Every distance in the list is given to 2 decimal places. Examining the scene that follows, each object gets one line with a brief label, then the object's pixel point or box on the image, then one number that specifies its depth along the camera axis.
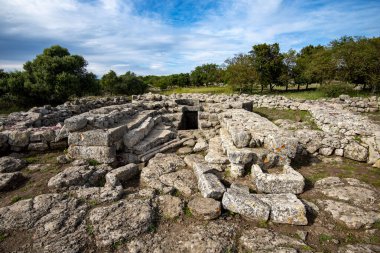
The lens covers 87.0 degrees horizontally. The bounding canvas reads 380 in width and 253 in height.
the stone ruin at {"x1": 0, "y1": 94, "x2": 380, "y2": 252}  3.78
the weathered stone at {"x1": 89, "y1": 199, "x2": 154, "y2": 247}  3.50
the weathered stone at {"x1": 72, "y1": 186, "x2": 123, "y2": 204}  4.47
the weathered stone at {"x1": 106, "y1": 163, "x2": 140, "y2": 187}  5.12
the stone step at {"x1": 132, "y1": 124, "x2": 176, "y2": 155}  7.30
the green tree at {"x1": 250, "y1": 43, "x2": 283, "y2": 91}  29.78
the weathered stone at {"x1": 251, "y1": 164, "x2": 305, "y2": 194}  4.71
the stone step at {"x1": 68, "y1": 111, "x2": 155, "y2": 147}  6.42
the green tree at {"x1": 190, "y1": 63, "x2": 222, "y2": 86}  54.48
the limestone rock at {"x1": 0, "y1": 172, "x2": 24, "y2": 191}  4.85
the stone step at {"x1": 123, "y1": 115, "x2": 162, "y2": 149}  7.33
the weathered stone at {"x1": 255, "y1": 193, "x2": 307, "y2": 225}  3.78
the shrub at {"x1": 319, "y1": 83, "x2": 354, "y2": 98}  21.20
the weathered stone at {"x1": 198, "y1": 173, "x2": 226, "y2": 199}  4.42
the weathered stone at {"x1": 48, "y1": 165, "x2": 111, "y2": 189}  4.89
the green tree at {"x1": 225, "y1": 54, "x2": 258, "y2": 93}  28.07
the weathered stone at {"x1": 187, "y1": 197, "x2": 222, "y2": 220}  3.98
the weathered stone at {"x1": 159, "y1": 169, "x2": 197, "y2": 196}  5.00
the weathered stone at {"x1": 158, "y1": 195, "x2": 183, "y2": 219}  4.11
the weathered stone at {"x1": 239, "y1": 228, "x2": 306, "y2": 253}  3.22
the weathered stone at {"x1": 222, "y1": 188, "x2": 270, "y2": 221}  3.89
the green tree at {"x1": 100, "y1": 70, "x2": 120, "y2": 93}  35.47
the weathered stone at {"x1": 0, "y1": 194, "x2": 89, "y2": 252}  3.31
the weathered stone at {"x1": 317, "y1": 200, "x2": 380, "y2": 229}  3.69
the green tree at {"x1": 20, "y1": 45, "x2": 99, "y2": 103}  20.12
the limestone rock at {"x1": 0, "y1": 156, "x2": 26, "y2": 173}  5.60
